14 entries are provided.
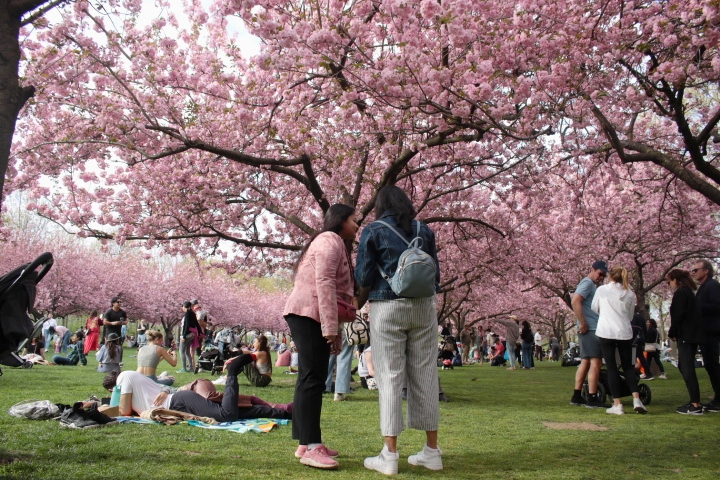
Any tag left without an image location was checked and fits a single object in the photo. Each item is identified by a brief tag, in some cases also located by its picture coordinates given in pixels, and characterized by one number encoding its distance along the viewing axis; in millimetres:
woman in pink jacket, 4340
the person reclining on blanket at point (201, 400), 6559
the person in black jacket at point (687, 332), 7783
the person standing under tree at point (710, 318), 7812
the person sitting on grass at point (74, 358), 18547
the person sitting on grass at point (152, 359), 9242
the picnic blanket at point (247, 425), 5996
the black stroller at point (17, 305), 3479
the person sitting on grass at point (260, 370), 11836
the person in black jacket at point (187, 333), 15344
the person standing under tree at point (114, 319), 14000
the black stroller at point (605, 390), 8875
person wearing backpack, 4262
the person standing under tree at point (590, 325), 8281
